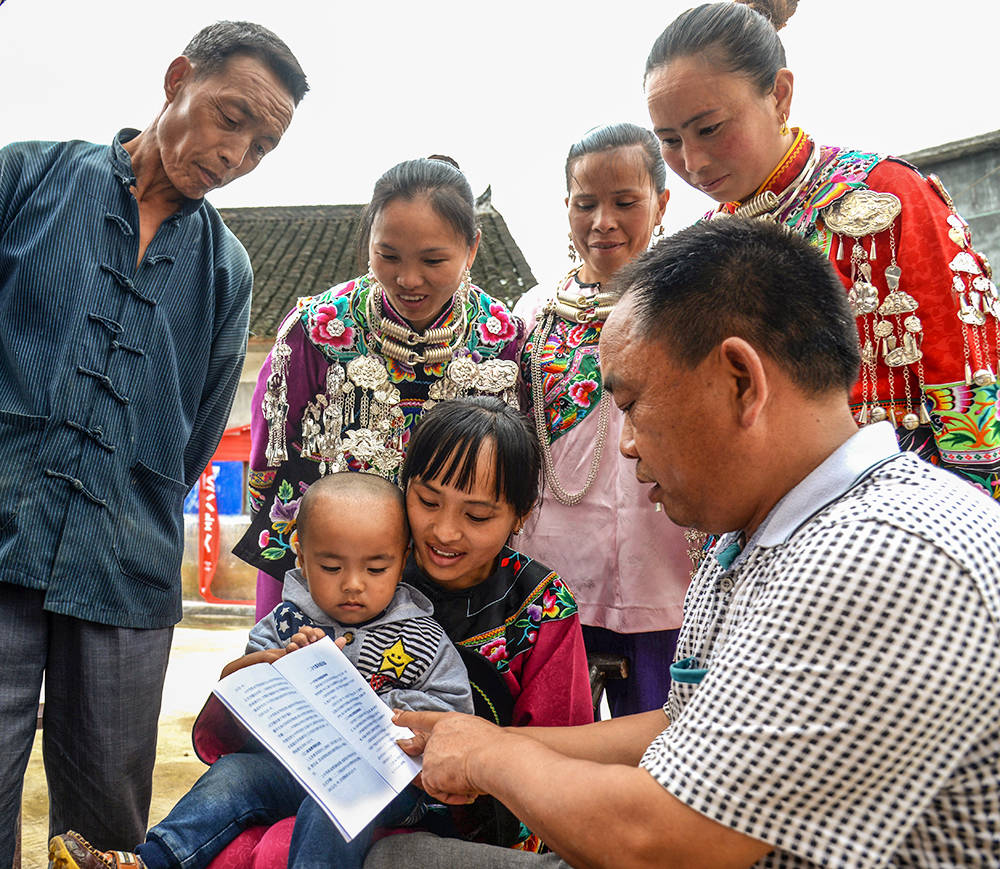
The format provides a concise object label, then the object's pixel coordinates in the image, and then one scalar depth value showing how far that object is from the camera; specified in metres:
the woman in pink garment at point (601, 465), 2.52
